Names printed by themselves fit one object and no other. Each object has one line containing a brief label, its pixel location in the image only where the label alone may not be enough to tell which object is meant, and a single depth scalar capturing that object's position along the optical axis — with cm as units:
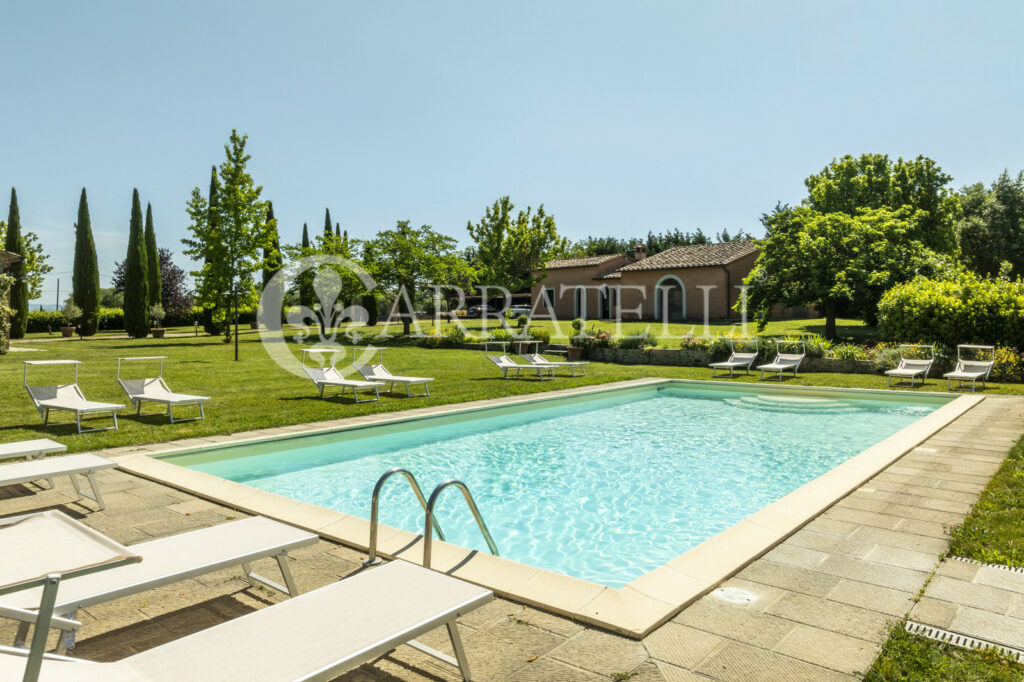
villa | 3605
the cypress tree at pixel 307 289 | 3678
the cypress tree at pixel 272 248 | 2335
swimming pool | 579
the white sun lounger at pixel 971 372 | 1351
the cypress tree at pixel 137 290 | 3117
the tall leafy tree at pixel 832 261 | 2117
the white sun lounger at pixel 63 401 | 828
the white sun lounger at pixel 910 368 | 1414
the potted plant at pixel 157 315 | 3475
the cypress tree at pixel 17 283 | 3106
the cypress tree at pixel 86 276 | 3366
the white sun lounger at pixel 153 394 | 940
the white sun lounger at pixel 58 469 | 455
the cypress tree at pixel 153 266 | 3566
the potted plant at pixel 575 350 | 2103
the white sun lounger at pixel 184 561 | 241
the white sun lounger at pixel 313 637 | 187
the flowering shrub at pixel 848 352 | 1694
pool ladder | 341
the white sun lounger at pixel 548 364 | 1639
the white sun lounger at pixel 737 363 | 1705
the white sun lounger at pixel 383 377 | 1256
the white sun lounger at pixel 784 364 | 1588
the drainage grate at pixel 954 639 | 271
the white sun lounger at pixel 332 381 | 1168
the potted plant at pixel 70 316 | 3303
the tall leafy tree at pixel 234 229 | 2230
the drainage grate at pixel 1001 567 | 365
